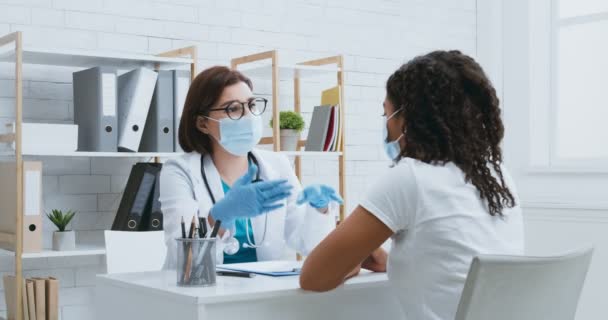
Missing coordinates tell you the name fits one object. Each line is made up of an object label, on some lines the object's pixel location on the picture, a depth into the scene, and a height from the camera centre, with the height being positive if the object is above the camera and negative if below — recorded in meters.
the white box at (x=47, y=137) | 2.97 +0.11
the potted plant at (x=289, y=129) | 3.69 +0.17
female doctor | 2.35 -0.03
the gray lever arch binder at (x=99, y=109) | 3.11 +0.23
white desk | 1.61 -0.28
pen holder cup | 1.74 -0.21
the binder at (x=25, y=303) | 2.97 -0.50
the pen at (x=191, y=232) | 1.77 -0.14
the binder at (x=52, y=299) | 3.02 -0.49
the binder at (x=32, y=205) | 2.96 -0.14
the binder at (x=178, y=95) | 3.31 +0.29
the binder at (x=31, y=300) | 2.98 -0.49
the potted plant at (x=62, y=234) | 3.11 -0.26
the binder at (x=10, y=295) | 3.02 -0.48
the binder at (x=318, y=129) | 3.78 +0.18
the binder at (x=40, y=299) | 2.99 -0.48
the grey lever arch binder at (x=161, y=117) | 3.28 +0.20
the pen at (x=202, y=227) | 1.79 -0.13
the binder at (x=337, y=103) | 3.77 +0.30
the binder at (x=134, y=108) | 3.20 +0.23
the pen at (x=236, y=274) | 1.90 -0.25
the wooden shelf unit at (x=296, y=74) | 3.56 +0.43
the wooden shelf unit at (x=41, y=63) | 2.92 +0.42
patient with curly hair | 1.63 -0.07
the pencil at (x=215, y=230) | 1.82 -0.14
